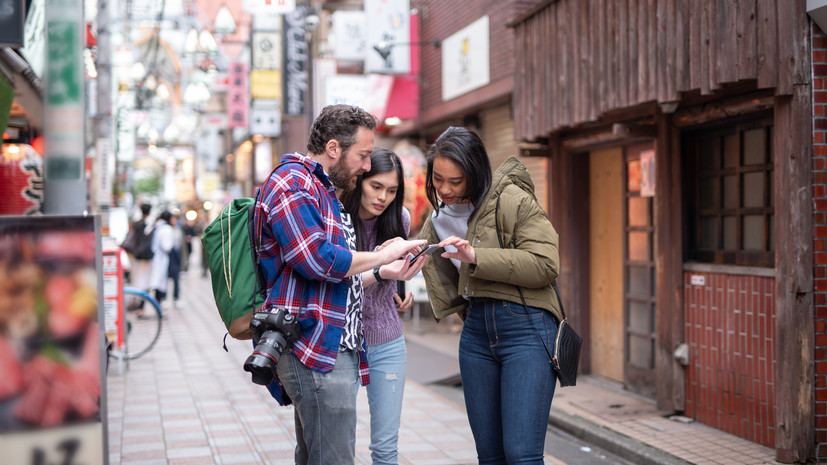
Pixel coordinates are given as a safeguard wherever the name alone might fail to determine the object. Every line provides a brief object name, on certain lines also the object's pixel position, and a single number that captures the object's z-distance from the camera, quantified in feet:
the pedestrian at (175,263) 56.90
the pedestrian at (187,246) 84.17
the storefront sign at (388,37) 47.42
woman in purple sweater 13.39
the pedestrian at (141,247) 49.60
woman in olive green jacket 11.83
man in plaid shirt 10.20
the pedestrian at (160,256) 51.08
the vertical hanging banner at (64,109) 13.17
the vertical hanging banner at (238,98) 101.04
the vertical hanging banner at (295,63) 75.51
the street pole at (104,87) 49.70
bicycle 34.55
